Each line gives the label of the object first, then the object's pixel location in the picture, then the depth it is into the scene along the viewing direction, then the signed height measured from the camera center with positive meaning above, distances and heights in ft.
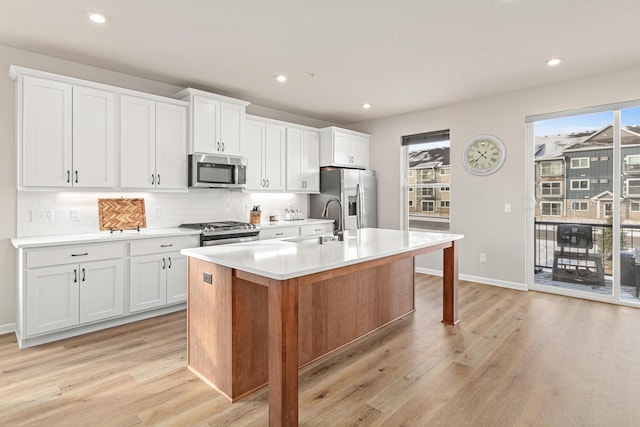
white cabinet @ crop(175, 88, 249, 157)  13.32 +3.57
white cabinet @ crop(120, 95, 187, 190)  11.80 +2.42
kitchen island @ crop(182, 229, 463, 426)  5.97 -2.02
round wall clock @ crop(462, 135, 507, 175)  15.74 +2.70
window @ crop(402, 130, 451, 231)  18.02 +1.84
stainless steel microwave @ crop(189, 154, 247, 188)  13.34 +1.65
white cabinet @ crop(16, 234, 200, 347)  9.43 -2.16
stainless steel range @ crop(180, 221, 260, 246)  12.78 -0.73
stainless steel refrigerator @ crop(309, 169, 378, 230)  18.06 +0.88
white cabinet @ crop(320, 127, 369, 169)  18.49 +3.53
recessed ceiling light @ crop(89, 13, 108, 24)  8.71 +4.90
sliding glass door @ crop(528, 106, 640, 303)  13.07 +0.41
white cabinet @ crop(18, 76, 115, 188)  9.97 +2.34
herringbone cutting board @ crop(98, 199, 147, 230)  11.94 -0.05
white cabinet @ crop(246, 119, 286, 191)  15.90 +2.68
